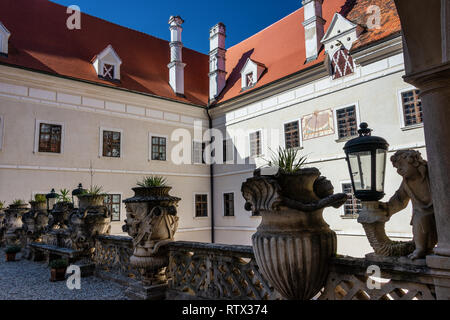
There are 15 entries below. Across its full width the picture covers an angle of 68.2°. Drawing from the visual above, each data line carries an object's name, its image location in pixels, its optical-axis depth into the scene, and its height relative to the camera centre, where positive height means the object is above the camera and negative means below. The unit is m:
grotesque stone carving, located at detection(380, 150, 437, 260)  2.45 +0.03
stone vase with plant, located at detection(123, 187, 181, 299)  4.87 -0.39
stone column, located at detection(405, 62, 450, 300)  2.25 +0.38
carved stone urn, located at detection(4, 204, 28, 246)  10.85 -0.45
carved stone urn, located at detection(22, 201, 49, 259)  9.80 -0.43
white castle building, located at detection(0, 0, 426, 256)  12.47 +4.48
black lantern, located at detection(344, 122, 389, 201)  2.90 +0.31
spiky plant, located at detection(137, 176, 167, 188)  5.26 +0.39
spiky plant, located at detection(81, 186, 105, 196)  7.13 +0.31
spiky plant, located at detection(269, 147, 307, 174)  3.08 +0.37
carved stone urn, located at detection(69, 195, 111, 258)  6.90 -0.30
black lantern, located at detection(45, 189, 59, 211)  9.55 +0.27
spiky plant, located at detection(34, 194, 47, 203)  10.74 +0.35
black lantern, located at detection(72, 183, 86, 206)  8.75 +0.46
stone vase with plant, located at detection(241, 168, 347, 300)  2.75 -0.25
